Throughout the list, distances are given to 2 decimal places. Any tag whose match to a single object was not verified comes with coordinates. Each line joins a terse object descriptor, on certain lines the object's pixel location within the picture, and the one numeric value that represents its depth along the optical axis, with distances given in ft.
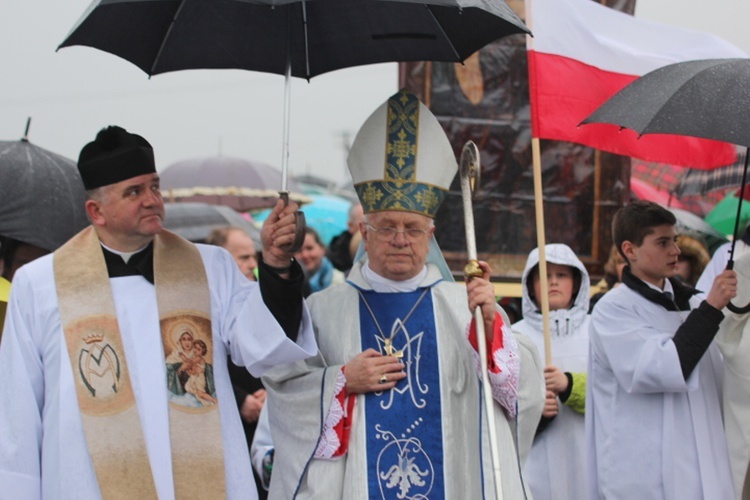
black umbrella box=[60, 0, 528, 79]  27.53
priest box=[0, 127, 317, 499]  24.73
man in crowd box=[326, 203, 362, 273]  54.21
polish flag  35.57
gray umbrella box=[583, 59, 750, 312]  26.83
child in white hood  34.40
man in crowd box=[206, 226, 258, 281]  42.75
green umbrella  57.23
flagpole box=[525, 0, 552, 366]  33.02
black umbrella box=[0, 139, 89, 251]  30.70
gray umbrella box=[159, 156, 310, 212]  73.86
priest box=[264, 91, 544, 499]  27.21
